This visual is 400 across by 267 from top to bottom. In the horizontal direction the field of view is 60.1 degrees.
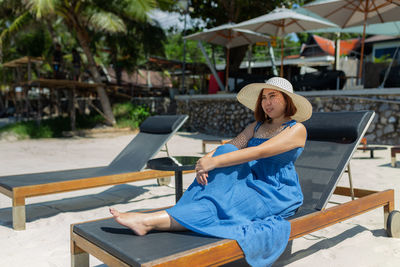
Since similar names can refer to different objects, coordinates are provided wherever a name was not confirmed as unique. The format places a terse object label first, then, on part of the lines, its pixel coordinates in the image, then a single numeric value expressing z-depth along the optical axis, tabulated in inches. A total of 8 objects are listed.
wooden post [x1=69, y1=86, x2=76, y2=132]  521.9
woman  74.4
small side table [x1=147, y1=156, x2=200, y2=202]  105.6
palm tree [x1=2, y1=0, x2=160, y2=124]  491.5
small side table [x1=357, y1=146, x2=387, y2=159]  274.2
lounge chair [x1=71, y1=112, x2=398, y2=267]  65.3
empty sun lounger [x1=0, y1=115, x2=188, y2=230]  123.7
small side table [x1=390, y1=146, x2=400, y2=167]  232.3
